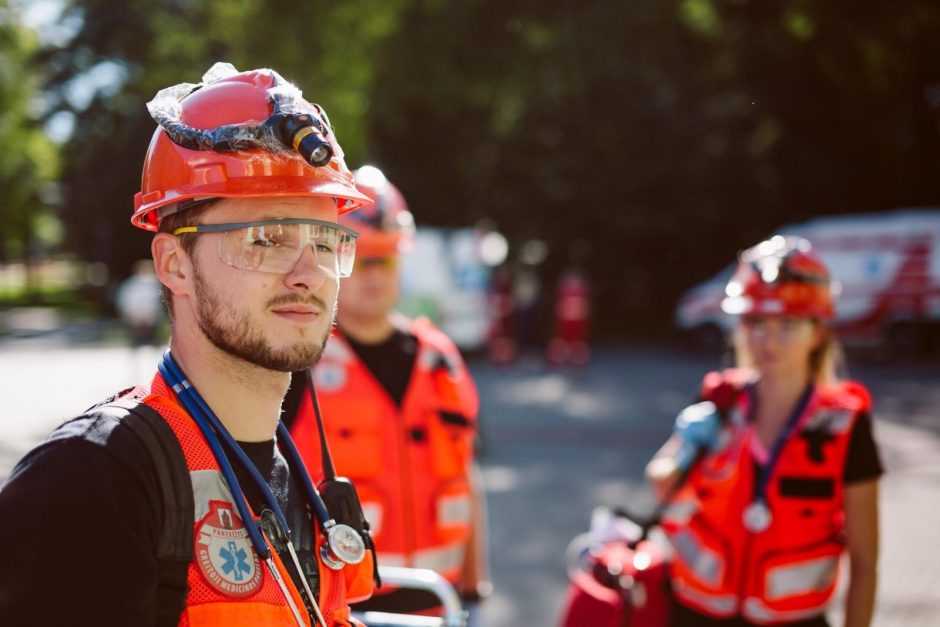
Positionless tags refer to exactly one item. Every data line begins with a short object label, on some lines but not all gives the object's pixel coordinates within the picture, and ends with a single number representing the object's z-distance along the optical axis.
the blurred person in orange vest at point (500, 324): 18.95
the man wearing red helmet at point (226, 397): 1.30
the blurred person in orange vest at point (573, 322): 16.92
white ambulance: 18.00
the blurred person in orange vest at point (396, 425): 3.09
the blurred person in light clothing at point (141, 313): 17.00
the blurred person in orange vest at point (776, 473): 2.96
